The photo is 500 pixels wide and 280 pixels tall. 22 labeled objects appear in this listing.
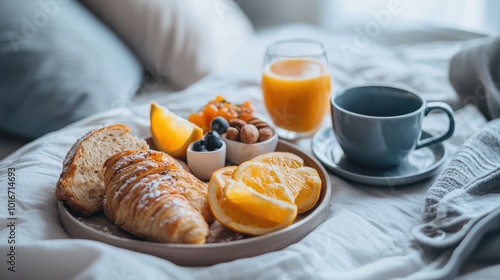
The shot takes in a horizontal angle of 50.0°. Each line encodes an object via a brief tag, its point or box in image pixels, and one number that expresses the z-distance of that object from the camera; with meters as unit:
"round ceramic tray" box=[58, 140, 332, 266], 0.84
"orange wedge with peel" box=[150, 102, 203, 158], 1.17
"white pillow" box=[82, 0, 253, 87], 1.72
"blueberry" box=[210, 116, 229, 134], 1.21
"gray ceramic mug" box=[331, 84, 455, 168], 1.09
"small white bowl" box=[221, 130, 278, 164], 1.17
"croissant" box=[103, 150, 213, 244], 0.85
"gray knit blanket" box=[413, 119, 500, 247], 0.91
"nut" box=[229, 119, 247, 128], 1.21
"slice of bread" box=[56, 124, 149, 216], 0.97
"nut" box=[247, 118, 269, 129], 1.22
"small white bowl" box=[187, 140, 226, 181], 1.11
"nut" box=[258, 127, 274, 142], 1.19
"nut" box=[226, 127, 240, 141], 1.18
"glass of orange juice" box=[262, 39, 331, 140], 1.34
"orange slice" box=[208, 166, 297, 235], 0.88
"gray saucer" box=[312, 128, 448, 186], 1.11
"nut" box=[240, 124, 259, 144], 1.16
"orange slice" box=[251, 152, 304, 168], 1.06
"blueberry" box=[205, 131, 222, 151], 1.13
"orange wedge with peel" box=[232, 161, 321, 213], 0.95
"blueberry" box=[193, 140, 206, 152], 1.12
